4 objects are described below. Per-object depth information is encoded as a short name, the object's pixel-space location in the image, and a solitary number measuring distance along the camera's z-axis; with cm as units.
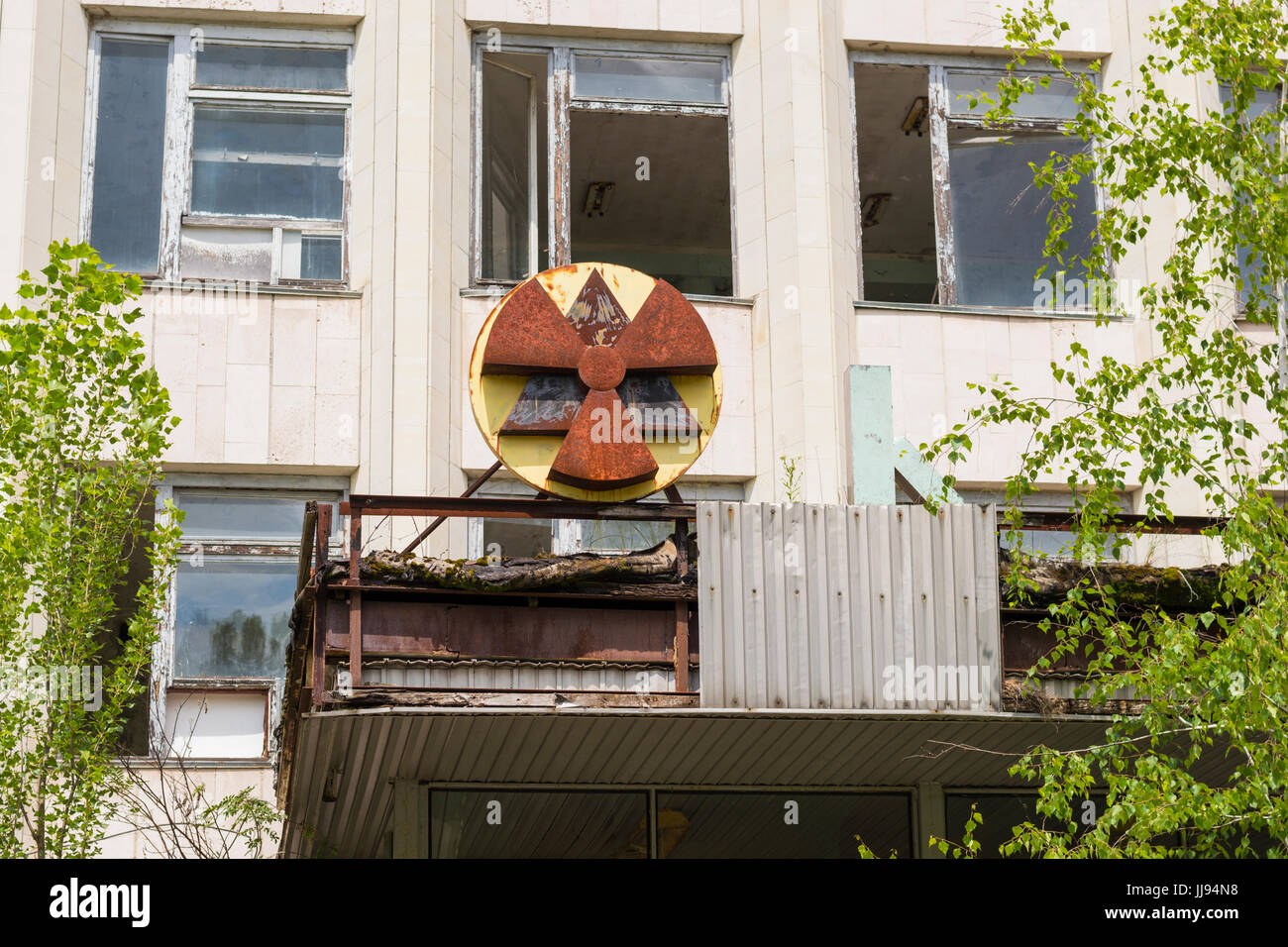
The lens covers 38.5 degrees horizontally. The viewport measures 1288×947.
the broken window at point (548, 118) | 1920
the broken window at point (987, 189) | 1962
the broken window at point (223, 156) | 1877
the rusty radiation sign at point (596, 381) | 1339
